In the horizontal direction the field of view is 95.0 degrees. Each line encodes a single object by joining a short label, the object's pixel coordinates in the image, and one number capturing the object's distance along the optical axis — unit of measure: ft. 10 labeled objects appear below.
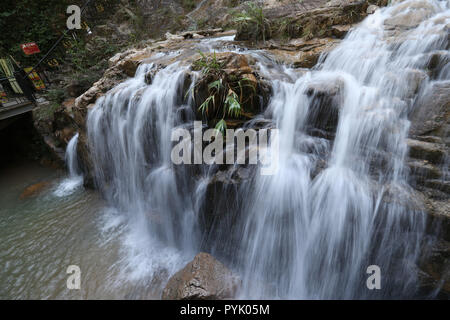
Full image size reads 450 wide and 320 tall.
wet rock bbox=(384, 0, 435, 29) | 11.37
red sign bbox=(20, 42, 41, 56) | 26.08
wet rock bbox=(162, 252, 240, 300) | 7.97
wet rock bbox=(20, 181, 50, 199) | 18.48
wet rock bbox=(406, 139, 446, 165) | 7.02
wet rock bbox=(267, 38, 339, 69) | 12.85
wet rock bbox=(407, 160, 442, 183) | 6.89
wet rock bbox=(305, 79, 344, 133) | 9.41
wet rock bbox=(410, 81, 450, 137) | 7.46
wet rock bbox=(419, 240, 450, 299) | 6.48
